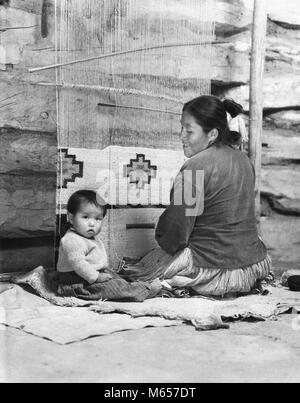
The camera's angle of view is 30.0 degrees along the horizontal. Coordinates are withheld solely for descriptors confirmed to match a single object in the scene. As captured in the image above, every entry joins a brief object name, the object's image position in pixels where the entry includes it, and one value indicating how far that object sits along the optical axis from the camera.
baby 2.26
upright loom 2.40
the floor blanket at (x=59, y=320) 1.88
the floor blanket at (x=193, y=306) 2.10
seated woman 2.40
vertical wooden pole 2.85
